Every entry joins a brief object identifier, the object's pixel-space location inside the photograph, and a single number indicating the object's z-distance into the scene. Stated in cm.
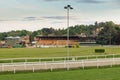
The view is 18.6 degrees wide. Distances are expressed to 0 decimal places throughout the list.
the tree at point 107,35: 16282
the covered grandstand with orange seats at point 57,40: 17238
